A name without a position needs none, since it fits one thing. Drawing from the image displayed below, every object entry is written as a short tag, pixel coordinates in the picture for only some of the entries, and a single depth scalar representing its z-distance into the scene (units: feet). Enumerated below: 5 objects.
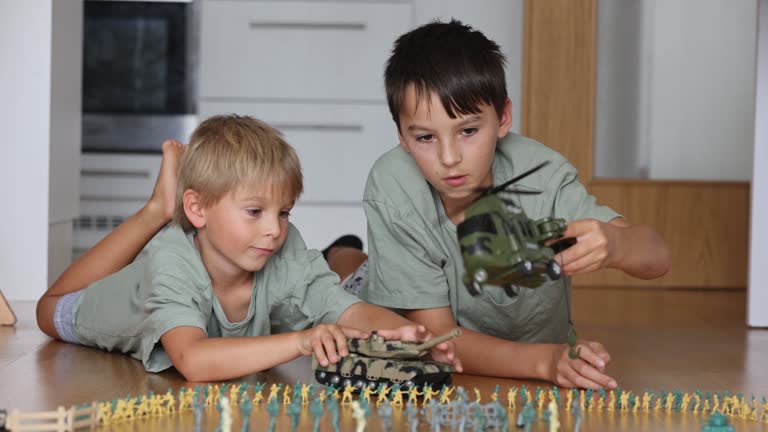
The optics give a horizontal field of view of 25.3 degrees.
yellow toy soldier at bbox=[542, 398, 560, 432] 5.27
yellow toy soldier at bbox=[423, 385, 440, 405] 5.89
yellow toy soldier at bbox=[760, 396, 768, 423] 5.88
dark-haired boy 6.26
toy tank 5.99
